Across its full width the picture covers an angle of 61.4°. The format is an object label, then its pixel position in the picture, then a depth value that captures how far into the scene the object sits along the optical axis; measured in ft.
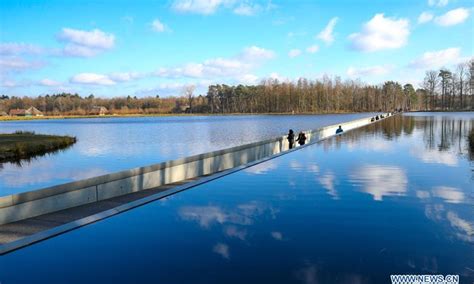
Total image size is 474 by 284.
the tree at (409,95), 478.59
